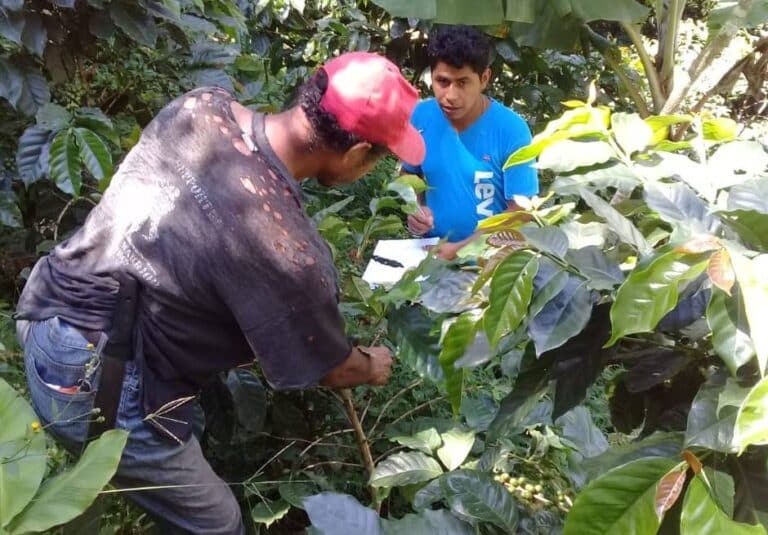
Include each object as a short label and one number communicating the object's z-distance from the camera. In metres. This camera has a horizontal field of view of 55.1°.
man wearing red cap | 1.36
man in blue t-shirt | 2.50
